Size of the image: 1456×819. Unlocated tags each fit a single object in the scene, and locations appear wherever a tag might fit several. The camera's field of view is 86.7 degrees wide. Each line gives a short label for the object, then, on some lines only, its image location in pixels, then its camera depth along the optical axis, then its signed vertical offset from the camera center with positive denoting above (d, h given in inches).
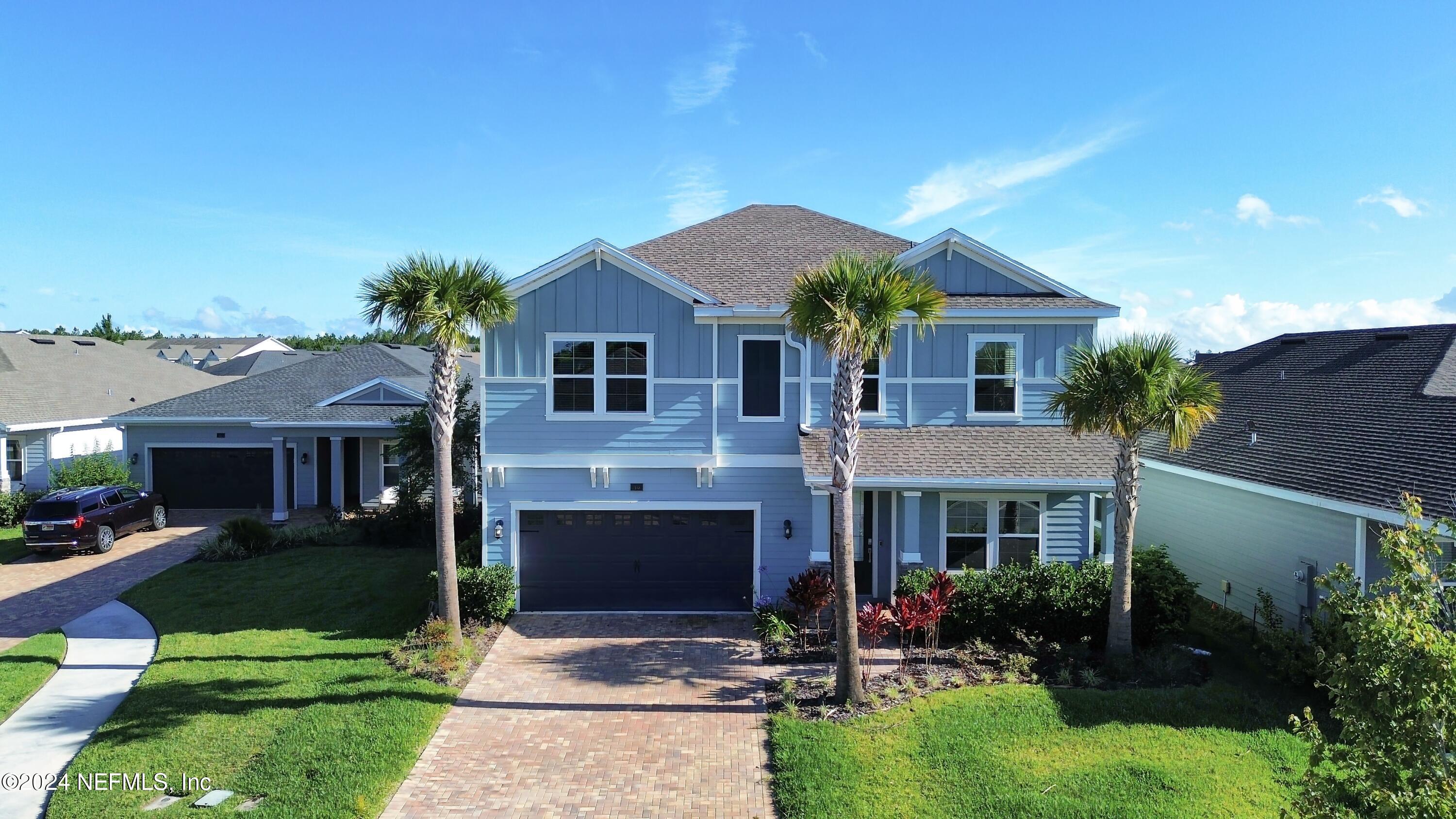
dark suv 702.5 -128.1
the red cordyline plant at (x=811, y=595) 481.7 -132.5
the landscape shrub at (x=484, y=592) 522.9 -142.2
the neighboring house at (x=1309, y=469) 456.4 -56.3
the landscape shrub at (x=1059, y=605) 474.3 -136.3
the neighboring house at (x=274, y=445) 853.8 -72.0
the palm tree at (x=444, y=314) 449.1 +41.4
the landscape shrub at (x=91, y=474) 872.9 -103.2
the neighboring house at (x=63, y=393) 921.5 -13.2
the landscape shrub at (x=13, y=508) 864.9 -140.0
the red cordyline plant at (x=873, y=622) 435.5 -134.5
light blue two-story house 538.3 -38.5
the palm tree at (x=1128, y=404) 423.8 -10.7
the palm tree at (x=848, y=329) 377.7 +27.5
